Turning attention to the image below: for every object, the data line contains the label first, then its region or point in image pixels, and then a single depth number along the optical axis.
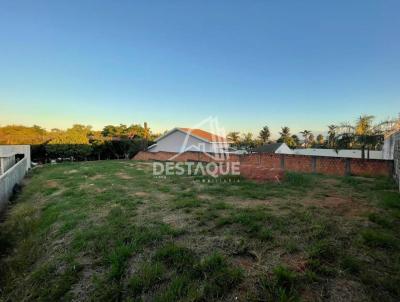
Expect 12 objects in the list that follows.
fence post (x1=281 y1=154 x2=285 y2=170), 11.25
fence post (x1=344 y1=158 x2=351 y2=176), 9.09
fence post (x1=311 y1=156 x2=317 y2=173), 10.04
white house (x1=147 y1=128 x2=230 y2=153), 18.95
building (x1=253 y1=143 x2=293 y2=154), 26.65
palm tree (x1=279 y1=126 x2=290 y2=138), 46.38
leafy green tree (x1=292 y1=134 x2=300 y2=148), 43.58
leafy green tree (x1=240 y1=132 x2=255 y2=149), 44.90
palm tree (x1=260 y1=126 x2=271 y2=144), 47.41
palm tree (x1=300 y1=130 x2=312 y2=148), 46.11
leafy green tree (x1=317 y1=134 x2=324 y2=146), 44.03
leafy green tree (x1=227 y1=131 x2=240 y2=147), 47.79
